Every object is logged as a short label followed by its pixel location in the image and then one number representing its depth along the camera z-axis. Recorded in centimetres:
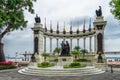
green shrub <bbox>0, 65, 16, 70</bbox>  1381
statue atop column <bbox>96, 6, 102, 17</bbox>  1682
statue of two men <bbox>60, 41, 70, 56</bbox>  1578
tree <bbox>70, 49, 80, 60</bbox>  1779
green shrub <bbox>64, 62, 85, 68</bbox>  1205
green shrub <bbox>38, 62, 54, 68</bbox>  1286
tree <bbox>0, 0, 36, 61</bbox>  1311
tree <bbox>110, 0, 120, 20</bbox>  817
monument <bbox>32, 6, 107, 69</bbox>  1572
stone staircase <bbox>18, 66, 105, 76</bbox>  1069
